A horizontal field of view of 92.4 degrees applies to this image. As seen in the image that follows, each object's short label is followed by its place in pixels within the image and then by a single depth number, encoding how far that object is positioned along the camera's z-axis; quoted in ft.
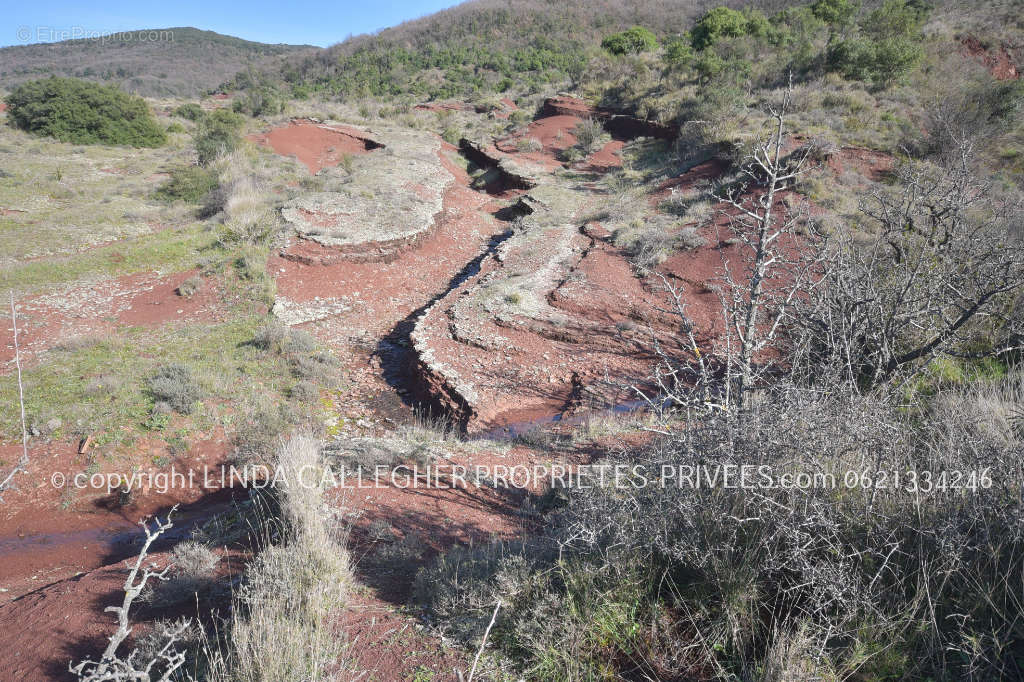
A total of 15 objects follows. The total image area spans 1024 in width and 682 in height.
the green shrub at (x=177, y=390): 22.35
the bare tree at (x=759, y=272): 10.26
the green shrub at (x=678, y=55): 82.92
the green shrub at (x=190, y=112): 86.53
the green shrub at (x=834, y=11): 88.84
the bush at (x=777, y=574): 6.62
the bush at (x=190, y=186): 51.13
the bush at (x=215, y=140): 59.82
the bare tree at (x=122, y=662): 5.74
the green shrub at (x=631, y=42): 113.09
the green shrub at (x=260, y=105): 89.40
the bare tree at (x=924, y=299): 15.44
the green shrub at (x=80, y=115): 66.69
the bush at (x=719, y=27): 90.02
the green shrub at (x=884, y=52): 61.11
